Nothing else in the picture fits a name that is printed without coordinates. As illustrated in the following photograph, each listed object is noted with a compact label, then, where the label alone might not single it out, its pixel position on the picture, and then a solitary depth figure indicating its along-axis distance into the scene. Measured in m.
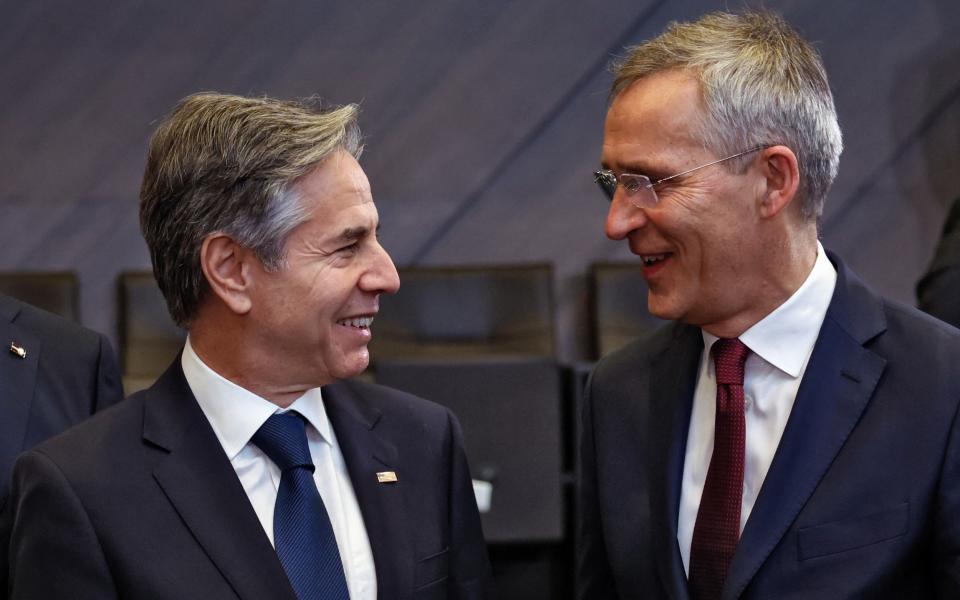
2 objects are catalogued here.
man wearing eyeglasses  2.04
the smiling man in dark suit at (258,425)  2.04
